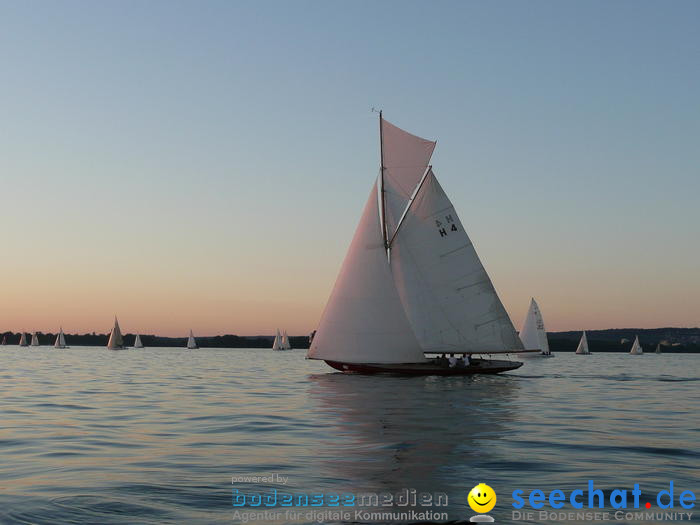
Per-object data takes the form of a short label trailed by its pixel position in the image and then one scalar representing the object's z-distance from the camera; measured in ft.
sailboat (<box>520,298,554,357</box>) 436.35
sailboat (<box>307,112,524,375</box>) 174.81
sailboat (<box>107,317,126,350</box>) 625.53
